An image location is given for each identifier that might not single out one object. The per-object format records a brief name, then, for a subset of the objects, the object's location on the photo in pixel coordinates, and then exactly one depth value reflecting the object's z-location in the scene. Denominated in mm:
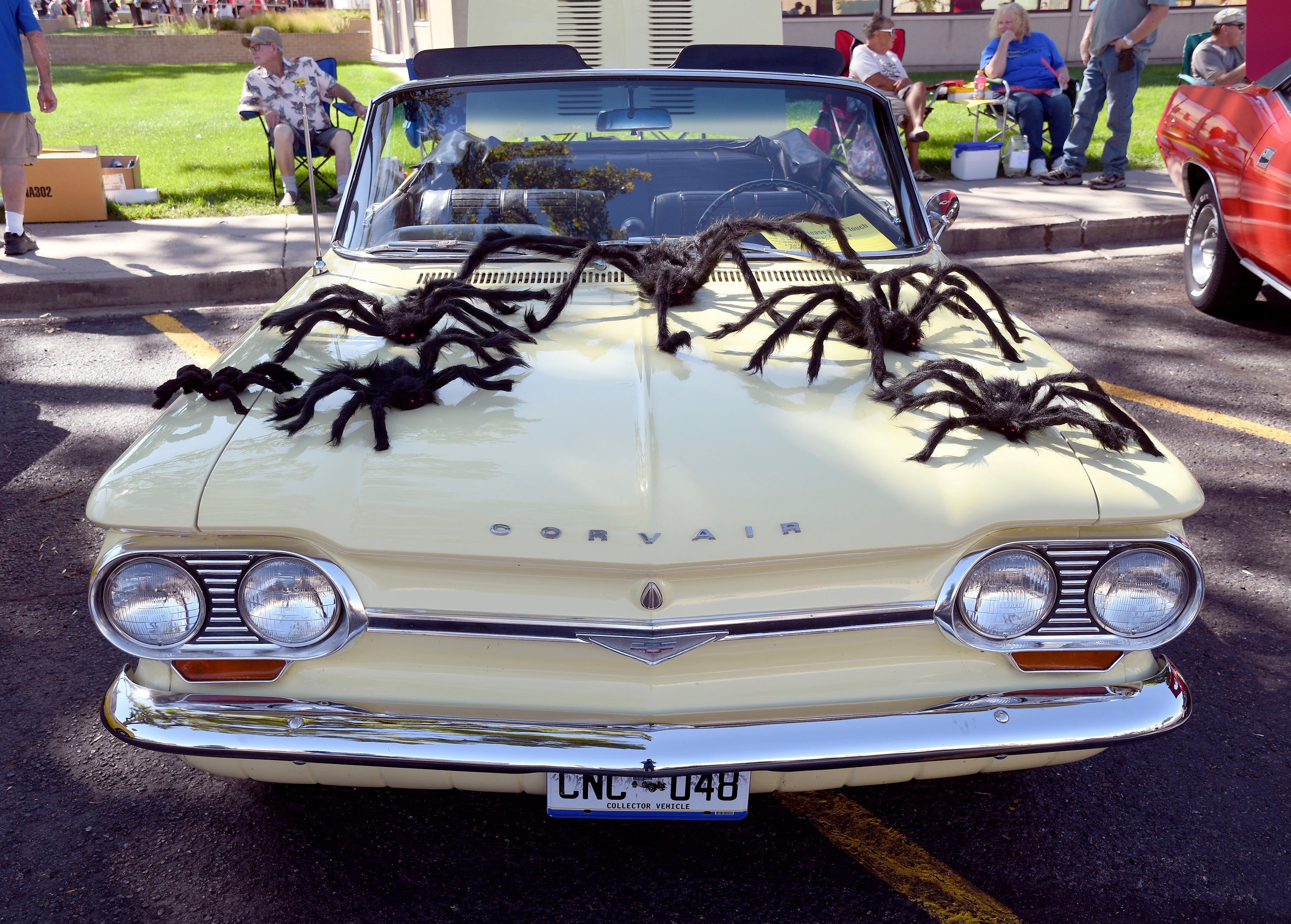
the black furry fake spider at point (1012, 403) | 2193
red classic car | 5441
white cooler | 9914
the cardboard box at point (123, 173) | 9383
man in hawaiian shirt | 8984
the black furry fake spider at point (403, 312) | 2666
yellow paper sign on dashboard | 3145
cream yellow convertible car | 1938
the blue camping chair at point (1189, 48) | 10305
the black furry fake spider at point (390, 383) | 2211
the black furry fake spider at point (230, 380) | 2402
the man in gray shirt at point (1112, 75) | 8984
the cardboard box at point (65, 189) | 8523
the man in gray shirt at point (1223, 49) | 9469
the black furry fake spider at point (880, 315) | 2527
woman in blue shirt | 10156
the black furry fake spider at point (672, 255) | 2861
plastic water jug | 10078
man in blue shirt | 7305
